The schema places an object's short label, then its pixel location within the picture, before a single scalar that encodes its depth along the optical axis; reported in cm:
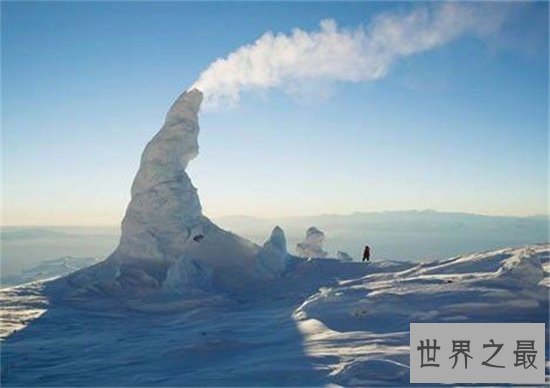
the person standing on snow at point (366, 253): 5018
